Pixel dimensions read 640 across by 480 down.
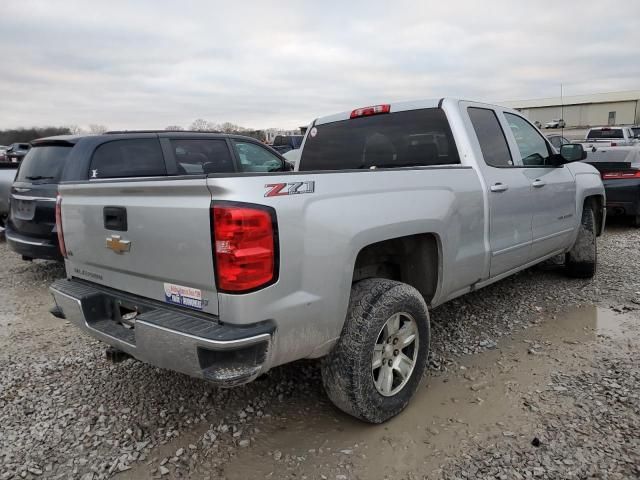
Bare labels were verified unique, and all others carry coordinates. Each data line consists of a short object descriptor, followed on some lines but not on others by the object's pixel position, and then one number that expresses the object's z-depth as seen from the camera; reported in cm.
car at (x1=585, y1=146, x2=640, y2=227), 800
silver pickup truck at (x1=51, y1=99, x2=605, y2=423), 209
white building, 5006
